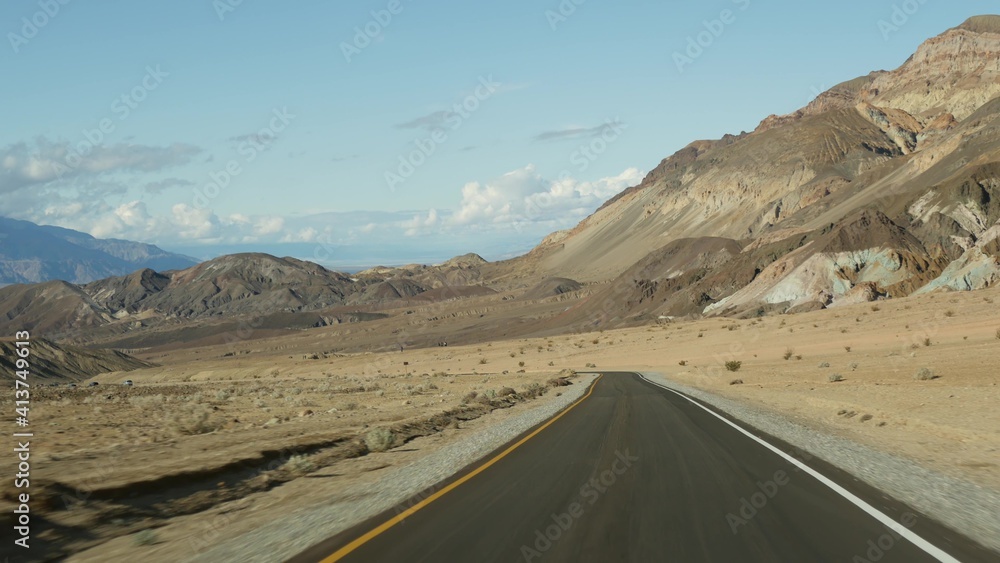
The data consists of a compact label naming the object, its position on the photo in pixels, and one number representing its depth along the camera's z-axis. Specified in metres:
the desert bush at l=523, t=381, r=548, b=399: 30.95
